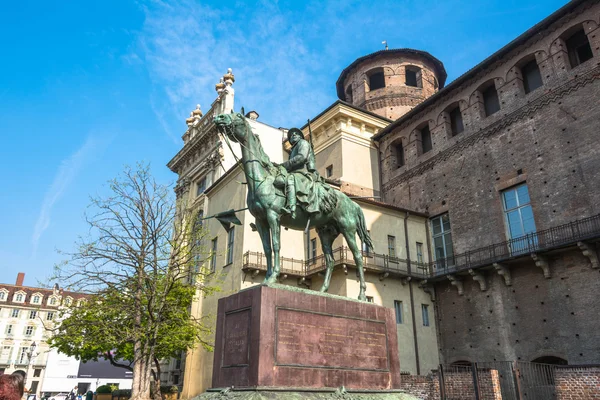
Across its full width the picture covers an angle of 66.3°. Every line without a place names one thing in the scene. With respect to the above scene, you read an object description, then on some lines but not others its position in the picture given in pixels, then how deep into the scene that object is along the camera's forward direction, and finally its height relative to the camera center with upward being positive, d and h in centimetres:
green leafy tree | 2088 +358
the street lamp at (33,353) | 3439 +236
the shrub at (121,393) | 3199 -40
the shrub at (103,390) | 3309 -22
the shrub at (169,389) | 3080 -10
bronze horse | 897 +356
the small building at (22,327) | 6438 +782
